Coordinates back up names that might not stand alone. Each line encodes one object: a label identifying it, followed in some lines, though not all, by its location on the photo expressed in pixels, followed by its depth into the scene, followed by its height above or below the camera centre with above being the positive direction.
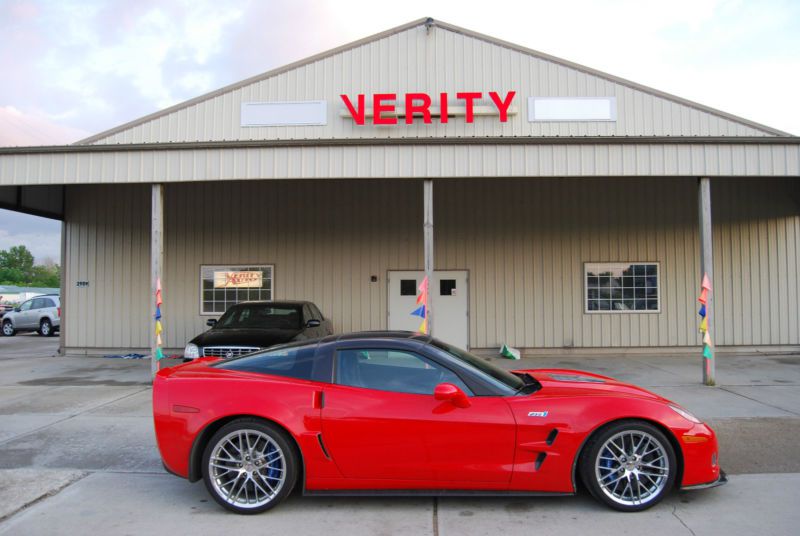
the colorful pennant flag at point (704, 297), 8.83 -0.24
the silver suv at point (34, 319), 21.06 -1.20
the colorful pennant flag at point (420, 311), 8.12 -0.39
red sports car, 3.87 -1.06
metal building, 12.25 +1.33
